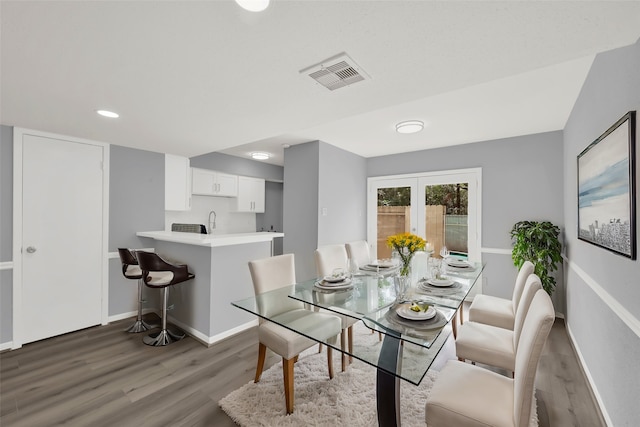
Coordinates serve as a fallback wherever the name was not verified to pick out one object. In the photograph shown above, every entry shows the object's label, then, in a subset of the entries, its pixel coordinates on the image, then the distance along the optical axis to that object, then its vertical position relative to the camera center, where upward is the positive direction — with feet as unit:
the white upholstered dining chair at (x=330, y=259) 9.18 -1.57
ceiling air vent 5.28 +2.96
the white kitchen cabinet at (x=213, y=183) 15.29 +1.81
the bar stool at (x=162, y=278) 8.86 -2.26
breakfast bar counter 9.41 -2.45
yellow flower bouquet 7.16 -0.79
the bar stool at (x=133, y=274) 9.86 -2.30
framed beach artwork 4.50 +0.57
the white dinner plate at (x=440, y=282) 7.16 -1.76
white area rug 5.79 -4.30
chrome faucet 17.47 -0.64
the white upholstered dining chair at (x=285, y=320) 5.94 -2.39
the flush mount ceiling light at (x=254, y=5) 3.81 +2.95
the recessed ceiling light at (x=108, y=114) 7.95 +2.94
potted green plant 10.50 -1.24
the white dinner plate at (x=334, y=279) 7.44 -1.74
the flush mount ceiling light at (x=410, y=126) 10.52 +3.47
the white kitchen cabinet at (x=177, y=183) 13.25 +1.52
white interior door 9.59 -0.89
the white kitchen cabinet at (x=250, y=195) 17.54 +1.30
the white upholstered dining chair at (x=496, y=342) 5.65 -2.81
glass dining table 4.41 -1.99
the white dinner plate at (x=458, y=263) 9.71 -1.71
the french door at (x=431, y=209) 13.76 +0.37
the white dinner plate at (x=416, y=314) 4.97 -1.82
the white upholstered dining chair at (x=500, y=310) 7.41 -2.64
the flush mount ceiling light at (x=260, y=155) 15.92 +3.48
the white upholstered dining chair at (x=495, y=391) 3.70 -2.79
